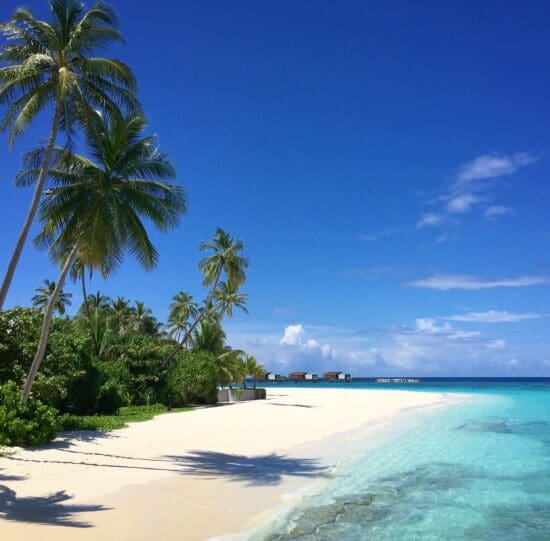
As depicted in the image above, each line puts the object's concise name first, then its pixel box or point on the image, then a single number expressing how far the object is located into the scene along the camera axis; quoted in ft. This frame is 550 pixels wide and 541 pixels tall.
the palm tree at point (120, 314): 169.81
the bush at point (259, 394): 123.54
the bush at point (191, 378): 85.97
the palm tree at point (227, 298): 132.26
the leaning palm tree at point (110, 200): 45.55
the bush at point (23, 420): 38.42
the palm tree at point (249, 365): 122.55
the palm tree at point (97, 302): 176.24
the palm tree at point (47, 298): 175.22
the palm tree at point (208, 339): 103.50
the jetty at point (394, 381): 474.49
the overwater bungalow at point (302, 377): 426.92
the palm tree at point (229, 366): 102.06
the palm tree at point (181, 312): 191.62
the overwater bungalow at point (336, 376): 422.41
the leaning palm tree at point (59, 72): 41.29
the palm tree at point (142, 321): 175.19
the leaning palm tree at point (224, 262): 119.24
